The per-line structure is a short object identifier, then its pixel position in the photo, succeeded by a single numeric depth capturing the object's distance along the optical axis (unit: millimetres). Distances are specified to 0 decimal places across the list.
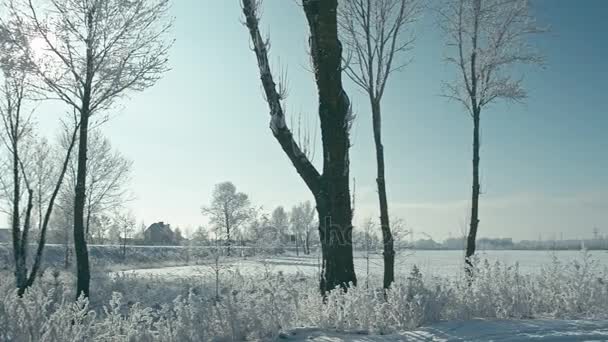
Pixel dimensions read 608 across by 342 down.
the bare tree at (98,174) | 27778
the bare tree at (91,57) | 11891
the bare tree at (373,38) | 13195
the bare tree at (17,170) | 13281
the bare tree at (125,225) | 44019
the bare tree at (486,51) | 14125
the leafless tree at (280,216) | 82000
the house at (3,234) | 56462
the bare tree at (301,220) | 85688
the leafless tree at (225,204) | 62500
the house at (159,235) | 82438
